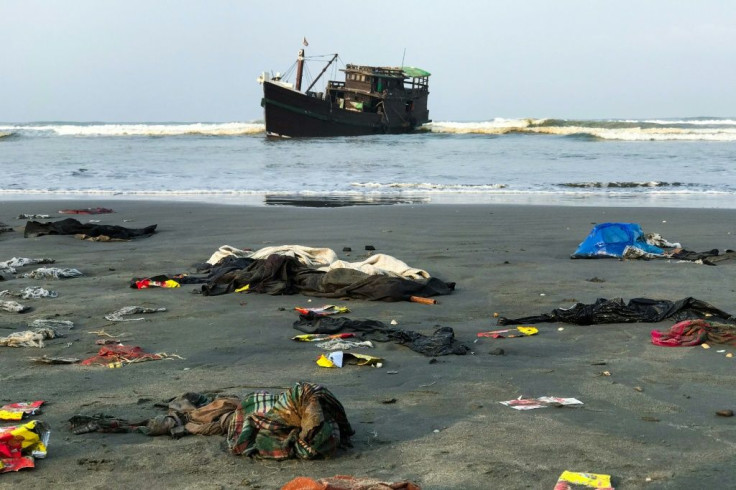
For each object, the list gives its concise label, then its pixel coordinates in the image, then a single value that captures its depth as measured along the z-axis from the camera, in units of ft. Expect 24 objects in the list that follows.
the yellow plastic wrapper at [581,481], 11.83
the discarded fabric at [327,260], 27.53
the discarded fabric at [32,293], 25.96
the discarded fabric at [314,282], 26.05
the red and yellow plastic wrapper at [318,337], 21.08
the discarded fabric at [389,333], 19.70
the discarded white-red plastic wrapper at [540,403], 15.62
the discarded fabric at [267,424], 12.92
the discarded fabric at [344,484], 10.70
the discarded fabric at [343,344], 20.11
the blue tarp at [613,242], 33.81
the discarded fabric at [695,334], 20.22
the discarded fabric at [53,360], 18.78
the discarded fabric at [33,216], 47.11
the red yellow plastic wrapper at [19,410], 14.62
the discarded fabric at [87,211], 49.98
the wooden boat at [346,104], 166.91
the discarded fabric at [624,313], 22.56
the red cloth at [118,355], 18.90
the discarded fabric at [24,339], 20.29
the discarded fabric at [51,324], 22.27
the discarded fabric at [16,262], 30.89
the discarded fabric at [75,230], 39.09
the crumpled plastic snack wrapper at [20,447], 12.55
